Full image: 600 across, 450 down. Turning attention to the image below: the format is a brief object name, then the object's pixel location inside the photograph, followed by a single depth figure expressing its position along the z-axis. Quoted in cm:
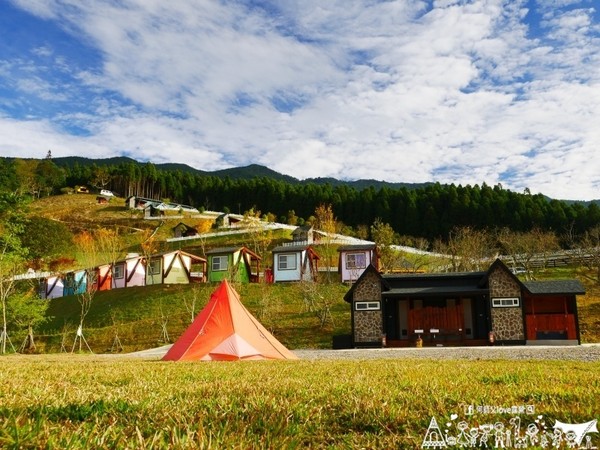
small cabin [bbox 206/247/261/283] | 4456
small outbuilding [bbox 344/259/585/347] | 2403
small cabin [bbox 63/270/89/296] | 4947
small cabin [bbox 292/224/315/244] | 6143
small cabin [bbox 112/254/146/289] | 4725
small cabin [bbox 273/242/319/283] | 4347
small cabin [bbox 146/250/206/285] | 4497
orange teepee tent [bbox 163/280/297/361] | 1372
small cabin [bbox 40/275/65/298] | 5194
